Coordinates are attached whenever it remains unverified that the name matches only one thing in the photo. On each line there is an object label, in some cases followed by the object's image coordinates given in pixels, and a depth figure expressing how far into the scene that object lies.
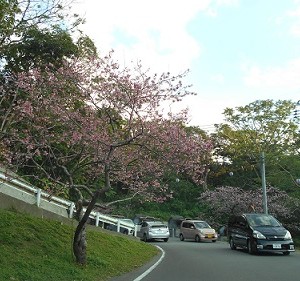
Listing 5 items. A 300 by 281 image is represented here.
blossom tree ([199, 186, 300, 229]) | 35.11
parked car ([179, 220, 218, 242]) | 31.06
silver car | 31.55
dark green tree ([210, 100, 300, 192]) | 42.38
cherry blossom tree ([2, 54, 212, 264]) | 11.30
